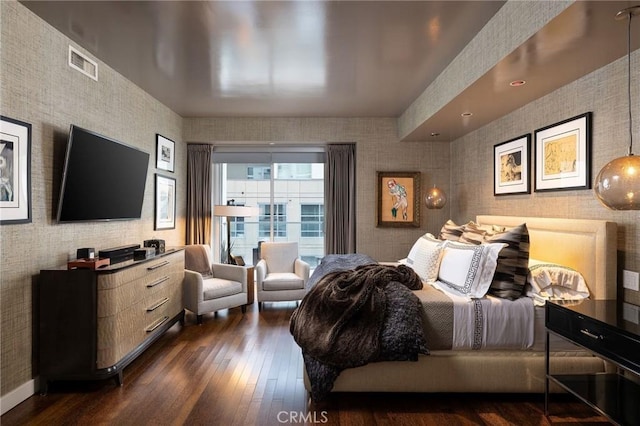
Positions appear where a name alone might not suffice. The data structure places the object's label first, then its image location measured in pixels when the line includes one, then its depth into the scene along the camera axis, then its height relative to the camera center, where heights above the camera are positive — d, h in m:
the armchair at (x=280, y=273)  4.89 -0.87
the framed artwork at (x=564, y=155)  2.89 +0.49
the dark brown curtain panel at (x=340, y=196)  5.81 +0.25
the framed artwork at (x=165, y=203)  4.81 +0.11
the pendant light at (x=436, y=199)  5.08 +0.18
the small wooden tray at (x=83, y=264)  2.80 -0.40
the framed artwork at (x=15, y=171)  2.44 +0.27
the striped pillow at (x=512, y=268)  2.81 -0.42
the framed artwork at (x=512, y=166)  3.72 +0.49
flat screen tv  2.96 +0.29
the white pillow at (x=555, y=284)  2.72 -0.53
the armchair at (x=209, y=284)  4.35 -0.89
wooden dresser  2.74 -0.84
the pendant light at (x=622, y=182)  1.88 +0.16
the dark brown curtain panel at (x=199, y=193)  5.80 +0.29
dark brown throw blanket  2.54 -0.82
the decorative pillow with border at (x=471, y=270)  2.85 -0.46
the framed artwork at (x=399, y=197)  5.71 +0.23
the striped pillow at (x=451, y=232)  4.09 -0.22
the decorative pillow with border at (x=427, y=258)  3.40 -0.44
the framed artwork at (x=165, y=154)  4.86 +0.78
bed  2.65 -1.11
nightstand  1.88 -0.73
